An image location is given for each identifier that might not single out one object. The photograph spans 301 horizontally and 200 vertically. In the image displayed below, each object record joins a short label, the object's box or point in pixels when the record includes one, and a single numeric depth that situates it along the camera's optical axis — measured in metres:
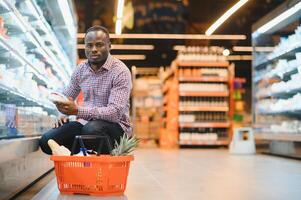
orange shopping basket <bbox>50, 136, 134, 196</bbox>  3.00
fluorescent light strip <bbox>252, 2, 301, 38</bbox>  7.30
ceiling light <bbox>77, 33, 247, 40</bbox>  15.99
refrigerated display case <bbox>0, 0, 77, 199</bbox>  3.13
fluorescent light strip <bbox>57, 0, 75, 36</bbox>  5.77
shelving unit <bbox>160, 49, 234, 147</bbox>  11.26
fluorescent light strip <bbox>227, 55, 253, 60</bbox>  22.23
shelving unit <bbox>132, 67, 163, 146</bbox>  14.20
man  3.26
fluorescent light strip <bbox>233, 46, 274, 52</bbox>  18.93
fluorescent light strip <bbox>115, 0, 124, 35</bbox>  10.32
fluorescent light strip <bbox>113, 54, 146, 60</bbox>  22.01
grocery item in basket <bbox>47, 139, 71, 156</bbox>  3.20
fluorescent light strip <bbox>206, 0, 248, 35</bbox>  9.31
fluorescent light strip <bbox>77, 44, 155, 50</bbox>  18.27
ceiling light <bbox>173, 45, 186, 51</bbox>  18.73
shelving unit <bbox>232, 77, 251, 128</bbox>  13.55
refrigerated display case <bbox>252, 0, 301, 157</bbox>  7.33
